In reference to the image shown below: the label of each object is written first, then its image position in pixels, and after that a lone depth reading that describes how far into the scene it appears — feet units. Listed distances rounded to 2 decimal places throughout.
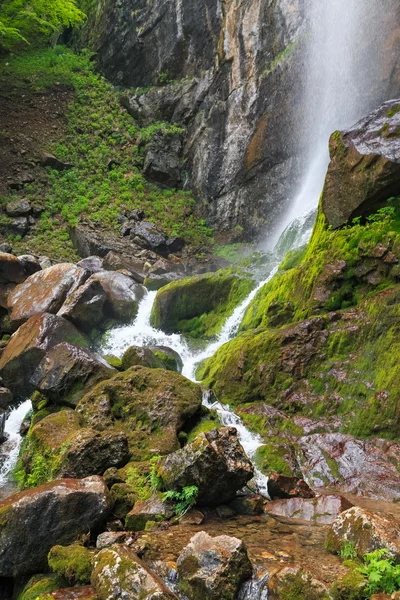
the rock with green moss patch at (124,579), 12.75
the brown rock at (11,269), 53.67
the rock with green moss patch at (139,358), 35.99
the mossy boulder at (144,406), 26.32
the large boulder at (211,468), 18.86
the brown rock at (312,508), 19.14
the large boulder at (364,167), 32.45
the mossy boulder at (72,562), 14.74
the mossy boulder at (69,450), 22.21
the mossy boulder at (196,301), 48.39
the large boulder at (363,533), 13.48
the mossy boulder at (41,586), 15.14
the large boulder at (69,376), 33.55
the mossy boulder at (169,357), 40.45
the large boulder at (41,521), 16.74
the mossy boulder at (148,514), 18.33
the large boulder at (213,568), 13.10
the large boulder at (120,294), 51.16
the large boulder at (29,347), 38.83
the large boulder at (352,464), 23.00
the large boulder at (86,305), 45.98
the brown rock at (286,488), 21.44
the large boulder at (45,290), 47.88
